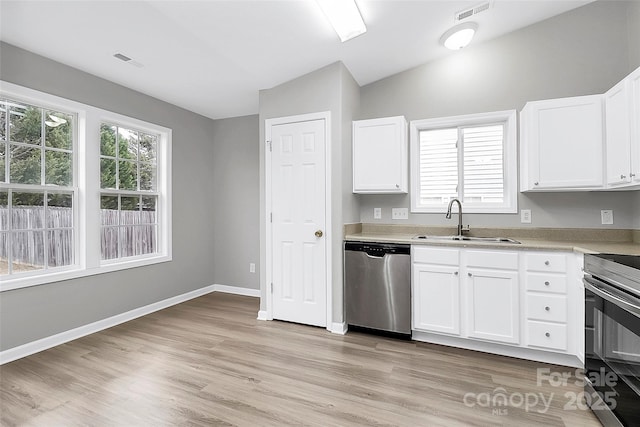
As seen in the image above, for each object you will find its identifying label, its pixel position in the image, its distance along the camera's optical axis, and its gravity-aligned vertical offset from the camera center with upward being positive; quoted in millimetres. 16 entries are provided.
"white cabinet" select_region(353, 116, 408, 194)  3043 +576
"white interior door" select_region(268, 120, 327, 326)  3107 -116
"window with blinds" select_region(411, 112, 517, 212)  3025 +506
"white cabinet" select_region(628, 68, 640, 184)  2051 +591
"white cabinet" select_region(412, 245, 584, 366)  2307 -750
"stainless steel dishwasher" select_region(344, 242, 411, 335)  2771 -716
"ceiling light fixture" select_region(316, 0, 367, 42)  2201 +1510
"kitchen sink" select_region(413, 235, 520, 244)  2834 -272
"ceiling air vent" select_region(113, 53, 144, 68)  2709 +1418
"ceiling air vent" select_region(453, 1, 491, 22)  2461 +1672
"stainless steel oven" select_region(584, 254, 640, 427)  1404 -671
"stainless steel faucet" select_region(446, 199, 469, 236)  2983 -35
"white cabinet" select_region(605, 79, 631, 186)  2160 +570
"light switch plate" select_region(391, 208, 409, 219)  3363 -25
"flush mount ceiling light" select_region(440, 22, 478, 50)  2699 +1612
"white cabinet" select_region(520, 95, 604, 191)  2457 +561
